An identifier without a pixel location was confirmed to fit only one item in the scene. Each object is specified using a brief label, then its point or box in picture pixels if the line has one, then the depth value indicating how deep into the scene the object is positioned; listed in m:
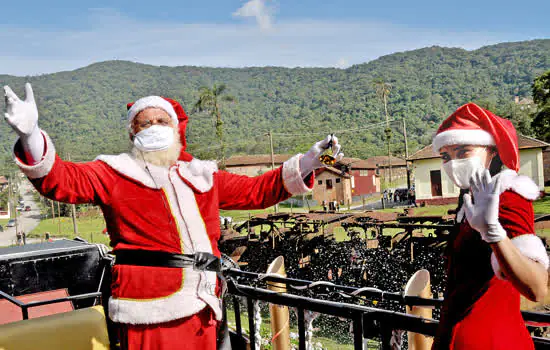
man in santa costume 1.92
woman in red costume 1.21
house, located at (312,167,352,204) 30.02
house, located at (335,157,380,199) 33.03
